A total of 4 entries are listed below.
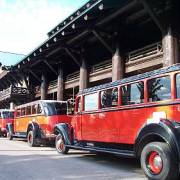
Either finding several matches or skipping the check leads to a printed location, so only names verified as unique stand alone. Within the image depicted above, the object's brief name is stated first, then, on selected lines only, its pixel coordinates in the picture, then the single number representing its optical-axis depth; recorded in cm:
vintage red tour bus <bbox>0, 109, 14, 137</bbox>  2062
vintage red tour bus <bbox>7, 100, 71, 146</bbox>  1274
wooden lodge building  1201
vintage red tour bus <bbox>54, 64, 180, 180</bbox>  582
